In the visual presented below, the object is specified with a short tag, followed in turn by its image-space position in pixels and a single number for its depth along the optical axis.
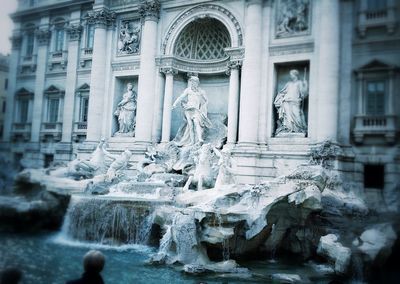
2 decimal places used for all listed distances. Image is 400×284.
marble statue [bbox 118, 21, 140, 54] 18.55
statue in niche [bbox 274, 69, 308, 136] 14.55
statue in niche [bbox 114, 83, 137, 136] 18.52
